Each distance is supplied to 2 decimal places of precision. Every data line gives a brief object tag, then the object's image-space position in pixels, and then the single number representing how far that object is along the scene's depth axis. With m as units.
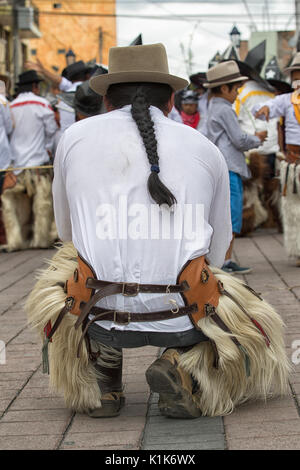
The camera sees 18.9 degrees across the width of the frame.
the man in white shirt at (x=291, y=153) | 8.48
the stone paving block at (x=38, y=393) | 4.41
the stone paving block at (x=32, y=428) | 3.80
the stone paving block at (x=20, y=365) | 4.93
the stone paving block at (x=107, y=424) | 3.81
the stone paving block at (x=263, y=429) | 3.60
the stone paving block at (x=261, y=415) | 3.83
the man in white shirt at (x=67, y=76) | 10.90
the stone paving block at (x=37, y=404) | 4.21
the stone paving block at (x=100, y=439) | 3.58
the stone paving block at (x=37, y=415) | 4.02
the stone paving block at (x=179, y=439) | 3.54
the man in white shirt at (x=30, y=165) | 11.20
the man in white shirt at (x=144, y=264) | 3.85
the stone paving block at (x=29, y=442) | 3.59
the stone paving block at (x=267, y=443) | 3.42
